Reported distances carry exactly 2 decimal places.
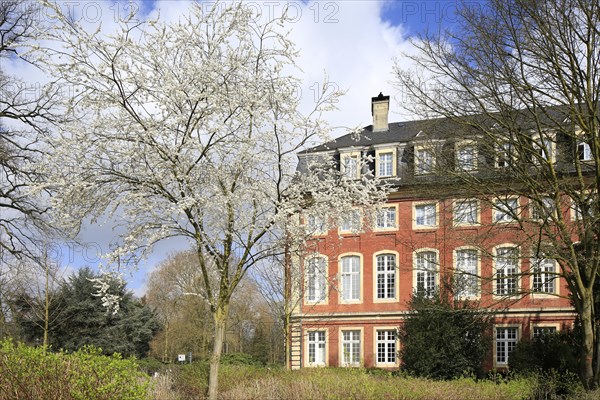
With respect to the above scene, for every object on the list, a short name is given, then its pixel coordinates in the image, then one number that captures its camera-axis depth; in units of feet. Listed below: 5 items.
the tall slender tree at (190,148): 38.68
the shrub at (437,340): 71.82
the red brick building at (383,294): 93.45
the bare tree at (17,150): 54.29
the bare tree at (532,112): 44.78
